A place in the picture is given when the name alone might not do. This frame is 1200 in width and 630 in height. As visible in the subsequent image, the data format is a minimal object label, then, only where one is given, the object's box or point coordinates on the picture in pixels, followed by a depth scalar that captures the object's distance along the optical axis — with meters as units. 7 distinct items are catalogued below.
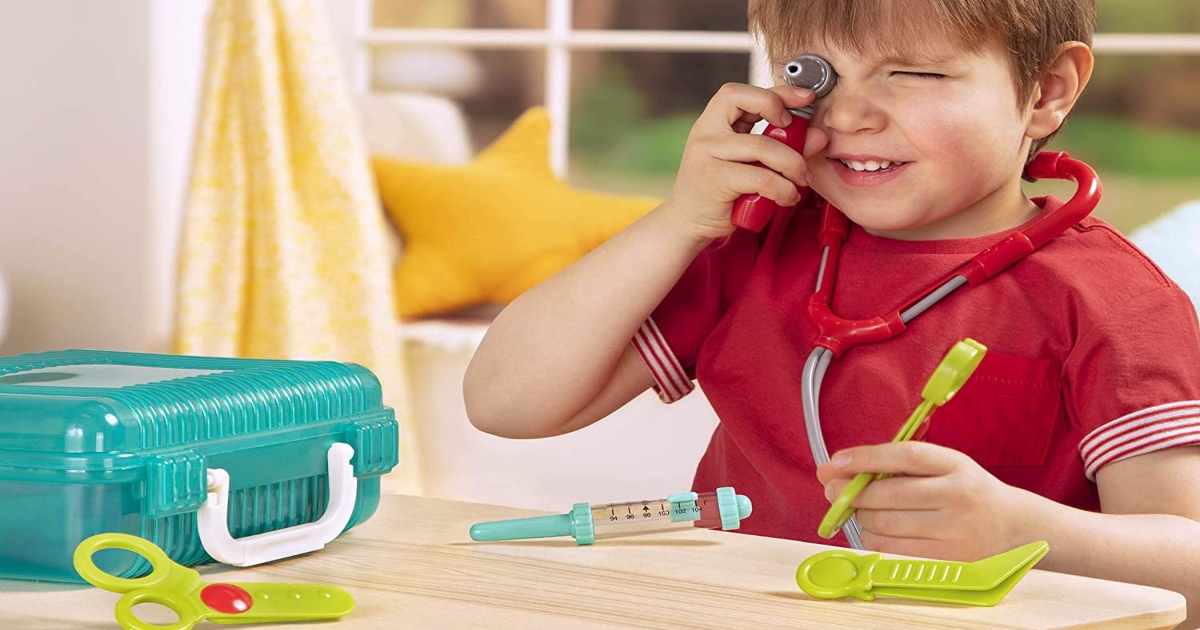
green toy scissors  1.52
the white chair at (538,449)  3.42
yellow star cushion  3.63
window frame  4.05
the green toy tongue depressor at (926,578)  1.56
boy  1.82
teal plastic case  1.56
